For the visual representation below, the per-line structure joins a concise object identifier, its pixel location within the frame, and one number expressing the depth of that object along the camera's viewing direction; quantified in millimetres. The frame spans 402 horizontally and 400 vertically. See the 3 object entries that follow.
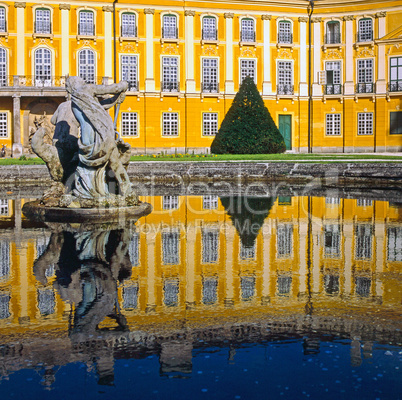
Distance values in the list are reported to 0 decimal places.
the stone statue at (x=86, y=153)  10859
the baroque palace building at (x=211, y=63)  37906
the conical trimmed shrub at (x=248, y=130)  32125
